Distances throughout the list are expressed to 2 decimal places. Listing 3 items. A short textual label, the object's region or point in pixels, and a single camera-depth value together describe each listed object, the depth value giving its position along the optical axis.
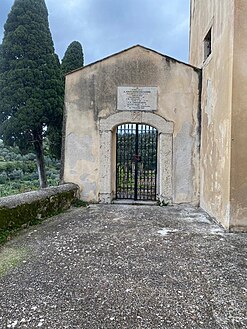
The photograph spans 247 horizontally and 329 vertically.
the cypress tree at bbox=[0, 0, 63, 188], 11.14
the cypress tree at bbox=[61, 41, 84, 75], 15.02
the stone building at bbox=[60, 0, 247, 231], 7.25
